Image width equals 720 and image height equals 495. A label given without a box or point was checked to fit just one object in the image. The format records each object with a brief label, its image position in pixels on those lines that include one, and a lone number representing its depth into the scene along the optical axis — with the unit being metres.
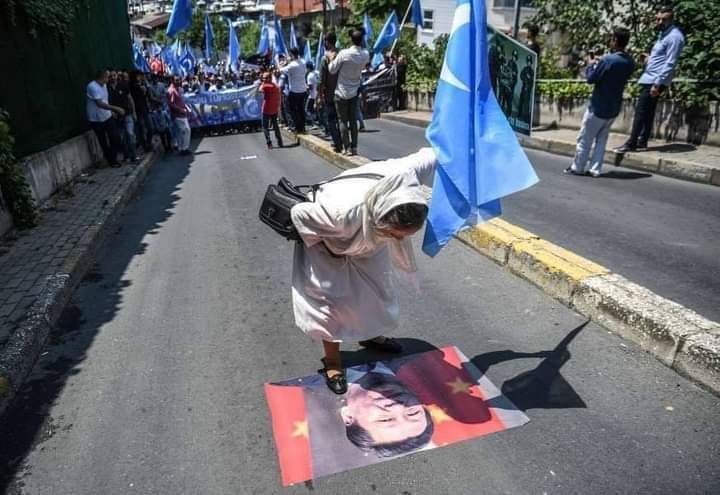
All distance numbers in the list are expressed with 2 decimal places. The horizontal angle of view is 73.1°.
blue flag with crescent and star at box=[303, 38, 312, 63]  19.26
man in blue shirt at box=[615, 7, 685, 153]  7.24
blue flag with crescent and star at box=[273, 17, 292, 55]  22.22
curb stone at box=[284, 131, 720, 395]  2.69
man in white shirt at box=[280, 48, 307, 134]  11.29
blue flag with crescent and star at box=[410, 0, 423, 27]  15.30
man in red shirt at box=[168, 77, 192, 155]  12.12
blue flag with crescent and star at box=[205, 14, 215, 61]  26.19
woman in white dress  2.15
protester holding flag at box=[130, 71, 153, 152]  11.38
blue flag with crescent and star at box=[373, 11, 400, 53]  15.20
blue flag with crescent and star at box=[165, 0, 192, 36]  13.61
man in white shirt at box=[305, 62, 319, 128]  13.84
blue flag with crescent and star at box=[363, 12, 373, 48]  19.66
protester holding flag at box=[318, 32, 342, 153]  8.30
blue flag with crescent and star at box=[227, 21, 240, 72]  25.25
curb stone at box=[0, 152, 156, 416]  3.06
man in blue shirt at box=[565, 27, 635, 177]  6.60
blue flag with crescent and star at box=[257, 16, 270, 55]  27.16
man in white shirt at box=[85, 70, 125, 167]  9.25
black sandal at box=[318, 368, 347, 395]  2.84
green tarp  6.93
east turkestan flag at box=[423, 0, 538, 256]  2.67
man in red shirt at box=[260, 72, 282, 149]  11.68
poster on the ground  2.40
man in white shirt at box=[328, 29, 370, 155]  7.75
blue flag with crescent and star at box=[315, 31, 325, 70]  15.85
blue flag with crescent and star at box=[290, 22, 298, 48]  24.49
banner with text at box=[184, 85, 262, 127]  15.59
